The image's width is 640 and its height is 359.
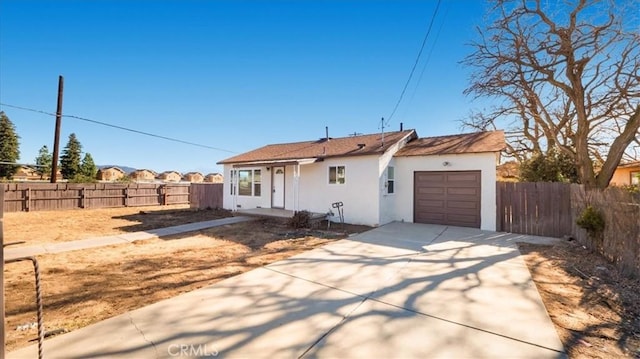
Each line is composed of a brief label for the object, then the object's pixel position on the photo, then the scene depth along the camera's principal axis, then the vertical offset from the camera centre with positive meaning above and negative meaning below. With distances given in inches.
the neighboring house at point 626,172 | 665.2 +46.3
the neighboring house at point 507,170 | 792.3 +55.8
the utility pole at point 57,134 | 616.4 +113.9
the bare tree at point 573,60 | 386.9 +199.3
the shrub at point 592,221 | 254.1 -29.4
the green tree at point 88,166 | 1359.5 +92.3
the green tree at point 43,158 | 1413.6 +139.4
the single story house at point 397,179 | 401.7 +13.9
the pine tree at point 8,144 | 1270.9 +193.5
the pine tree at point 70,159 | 1334.9 +124.3
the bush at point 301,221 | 406.0 -50.5
